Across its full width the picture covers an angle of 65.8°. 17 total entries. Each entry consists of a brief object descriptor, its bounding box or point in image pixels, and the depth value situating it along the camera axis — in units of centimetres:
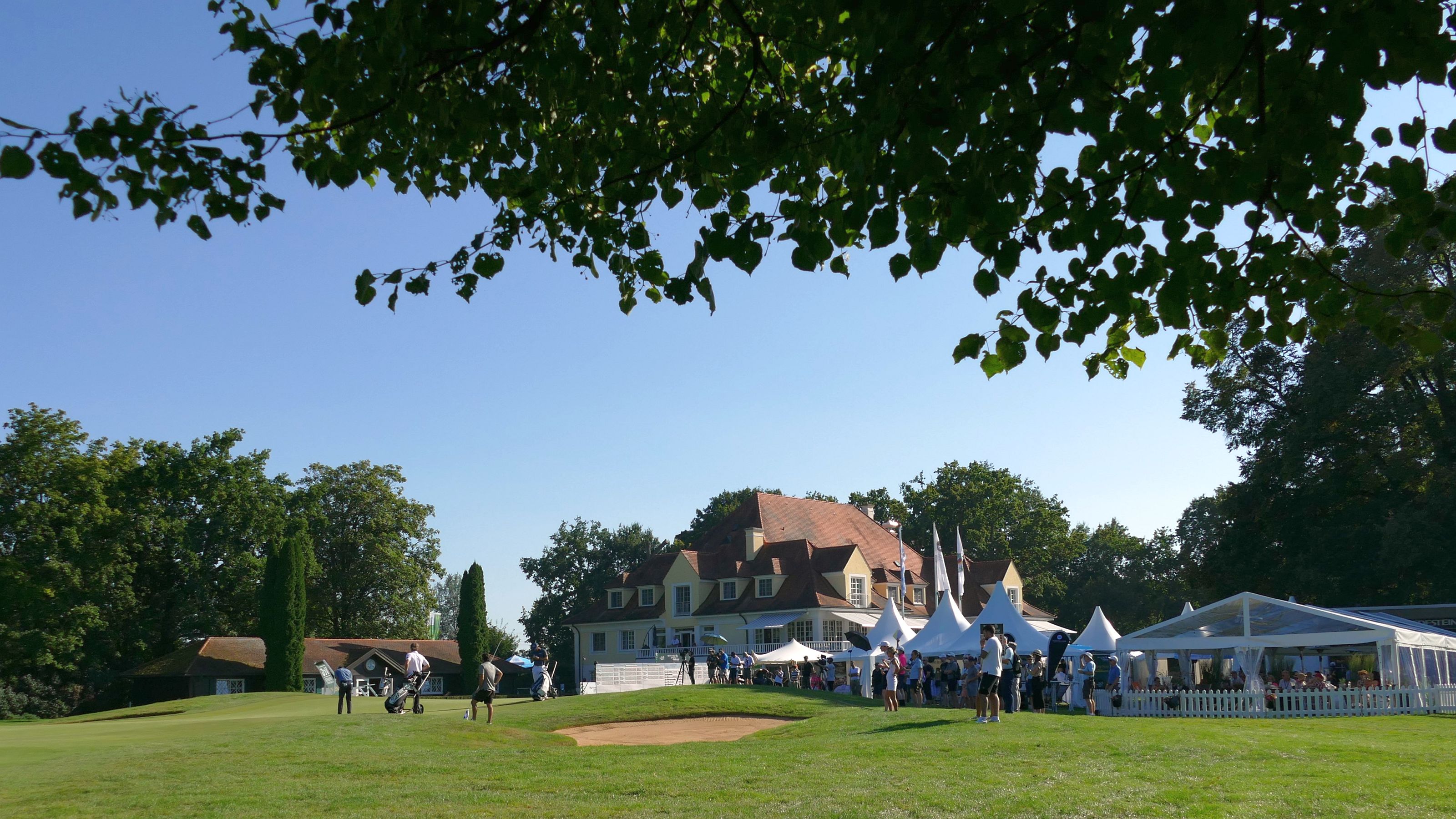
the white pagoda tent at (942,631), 3481
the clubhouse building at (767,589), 5666
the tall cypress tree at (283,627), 5247
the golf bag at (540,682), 3200
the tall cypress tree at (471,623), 5962
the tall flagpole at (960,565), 5050
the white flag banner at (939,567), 4555
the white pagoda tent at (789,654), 4094
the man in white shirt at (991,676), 1784
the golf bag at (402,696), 2441
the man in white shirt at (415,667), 2430
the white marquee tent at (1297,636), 2872
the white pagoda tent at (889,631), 3697
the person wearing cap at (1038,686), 2745
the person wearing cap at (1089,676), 2898
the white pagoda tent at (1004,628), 3338
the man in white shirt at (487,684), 2159
